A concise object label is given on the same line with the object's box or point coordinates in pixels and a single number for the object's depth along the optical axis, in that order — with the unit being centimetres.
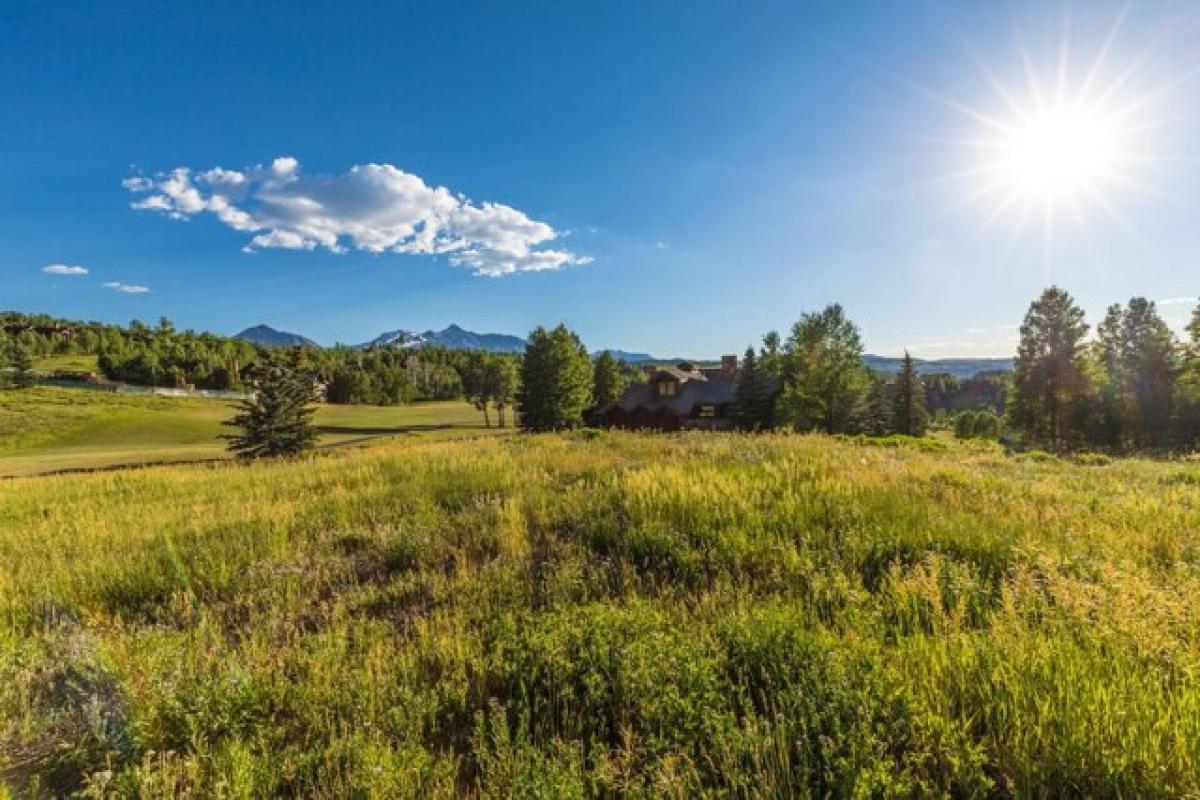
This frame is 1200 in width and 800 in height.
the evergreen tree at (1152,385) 4200
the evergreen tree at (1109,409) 4225
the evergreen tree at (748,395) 4516
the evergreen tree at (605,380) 7069
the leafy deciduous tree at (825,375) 4256
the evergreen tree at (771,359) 4962
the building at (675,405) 4738
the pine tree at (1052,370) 4019
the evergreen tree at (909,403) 5522
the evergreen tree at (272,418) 2395
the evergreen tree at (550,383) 5444
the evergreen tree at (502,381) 7519
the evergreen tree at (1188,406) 3875
